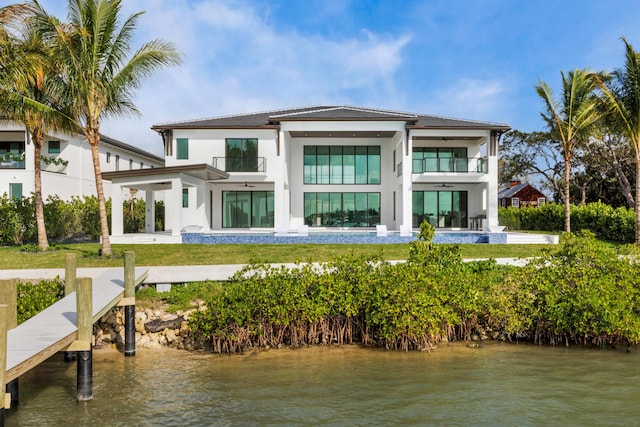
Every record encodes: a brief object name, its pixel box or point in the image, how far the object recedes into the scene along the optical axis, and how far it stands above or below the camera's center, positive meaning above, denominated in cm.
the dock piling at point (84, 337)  703 -187
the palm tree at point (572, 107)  2188 +493
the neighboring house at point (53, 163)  2536 +295
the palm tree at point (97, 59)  1435 +499
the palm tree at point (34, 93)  1121 +335
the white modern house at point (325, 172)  2412 +221
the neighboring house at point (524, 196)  4903 +153
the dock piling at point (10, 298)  754 -136
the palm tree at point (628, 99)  1831 +442
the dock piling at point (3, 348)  486 -140
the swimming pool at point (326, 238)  2100 -120
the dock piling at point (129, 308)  978 -200
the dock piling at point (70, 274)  998 -131
